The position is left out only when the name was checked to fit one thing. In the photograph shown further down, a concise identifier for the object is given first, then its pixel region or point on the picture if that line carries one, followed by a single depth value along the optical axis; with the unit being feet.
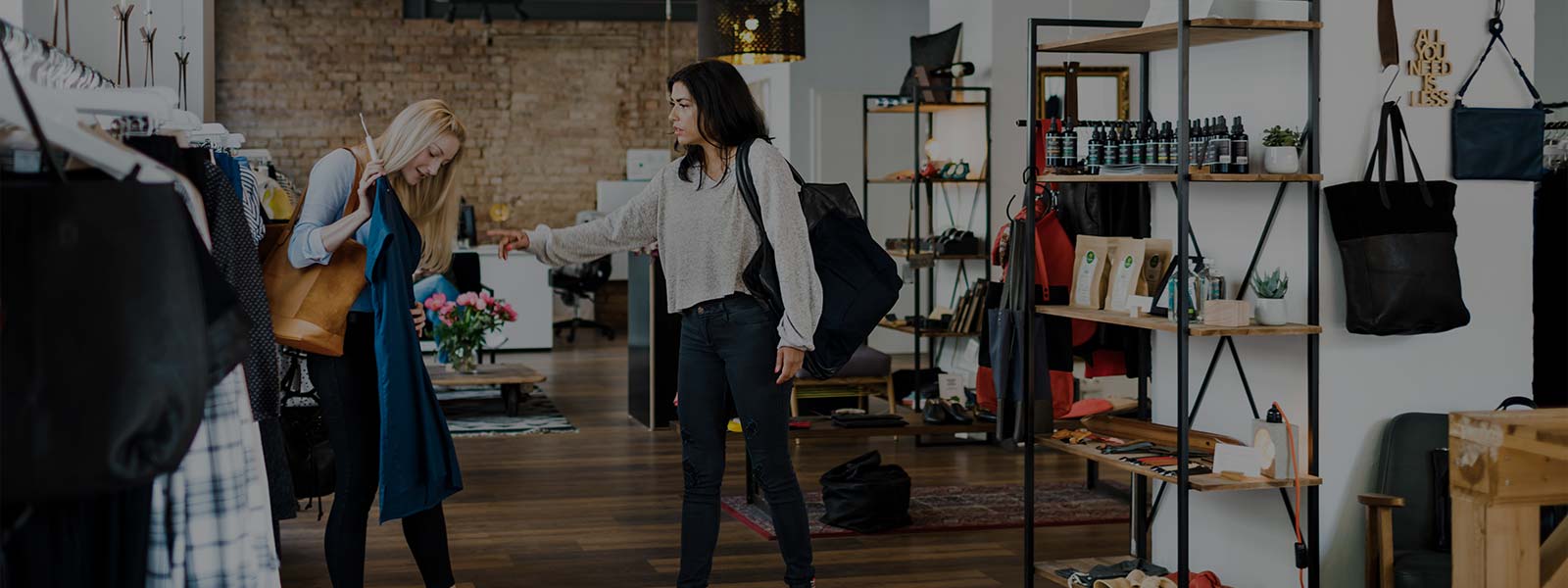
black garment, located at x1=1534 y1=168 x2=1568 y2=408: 15.93
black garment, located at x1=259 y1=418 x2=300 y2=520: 9.77
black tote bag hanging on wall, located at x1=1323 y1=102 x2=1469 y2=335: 11.58
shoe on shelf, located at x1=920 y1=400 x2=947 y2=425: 21.67
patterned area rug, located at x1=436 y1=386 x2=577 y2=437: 25.98
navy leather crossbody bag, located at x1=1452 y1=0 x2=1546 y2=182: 12.12
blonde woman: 11.15
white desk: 39.96
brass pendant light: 23.99
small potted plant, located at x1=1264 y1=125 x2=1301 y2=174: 11.64
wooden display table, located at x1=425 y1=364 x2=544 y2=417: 27.03
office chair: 43.32
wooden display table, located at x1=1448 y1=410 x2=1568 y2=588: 8.79
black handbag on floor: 17.03
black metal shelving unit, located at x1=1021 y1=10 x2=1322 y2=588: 11.21
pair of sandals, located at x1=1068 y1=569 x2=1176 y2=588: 12.28
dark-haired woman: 11.59
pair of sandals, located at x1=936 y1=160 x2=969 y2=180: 25.64
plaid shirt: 6.38
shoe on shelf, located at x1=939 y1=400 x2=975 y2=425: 21.89
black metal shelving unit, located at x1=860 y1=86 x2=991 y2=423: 24.98
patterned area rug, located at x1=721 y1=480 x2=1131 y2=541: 17.47
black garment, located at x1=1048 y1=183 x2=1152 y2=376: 17.46
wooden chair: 12.06
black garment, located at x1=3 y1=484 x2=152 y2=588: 5.65
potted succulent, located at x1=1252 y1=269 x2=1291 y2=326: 11.67
